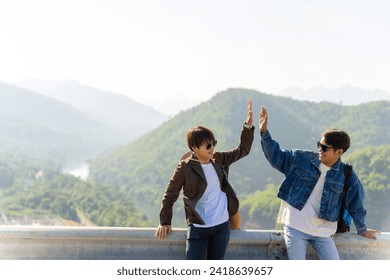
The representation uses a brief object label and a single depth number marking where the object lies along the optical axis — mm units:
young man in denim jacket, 3094
